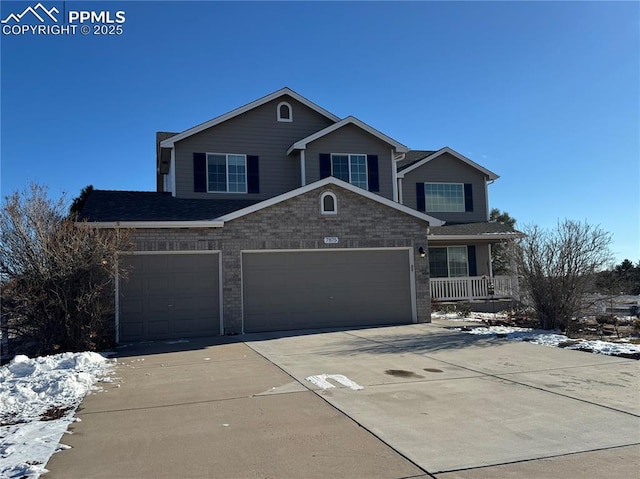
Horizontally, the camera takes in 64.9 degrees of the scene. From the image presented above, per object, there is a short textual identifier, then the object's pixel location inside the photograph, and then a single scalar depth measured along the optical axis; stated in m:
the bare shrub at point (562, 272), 12.66
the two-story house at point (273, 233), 13.50
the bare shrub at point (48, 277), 10.52
